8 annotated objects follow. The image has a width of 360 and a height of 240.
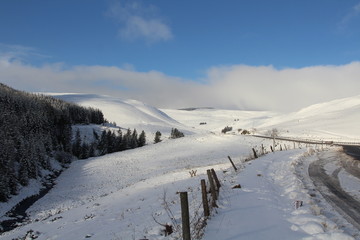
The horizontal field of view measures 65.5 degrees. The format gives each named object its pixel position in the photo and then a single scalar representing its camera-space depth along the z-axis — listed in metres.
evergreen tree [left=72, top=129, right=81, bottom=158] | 91.06
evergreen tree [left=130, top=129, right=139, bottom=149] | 104.75
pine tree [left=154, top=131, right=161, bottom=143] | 118.93
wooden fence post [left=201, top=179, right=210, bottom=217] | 9.64
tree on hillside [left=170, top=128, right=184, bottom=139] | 145.11
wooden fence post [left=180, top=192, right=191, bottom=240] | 7.05
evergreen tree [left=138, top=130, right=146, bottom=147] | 113.14
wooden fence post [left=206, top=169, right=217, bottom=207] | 11.08
